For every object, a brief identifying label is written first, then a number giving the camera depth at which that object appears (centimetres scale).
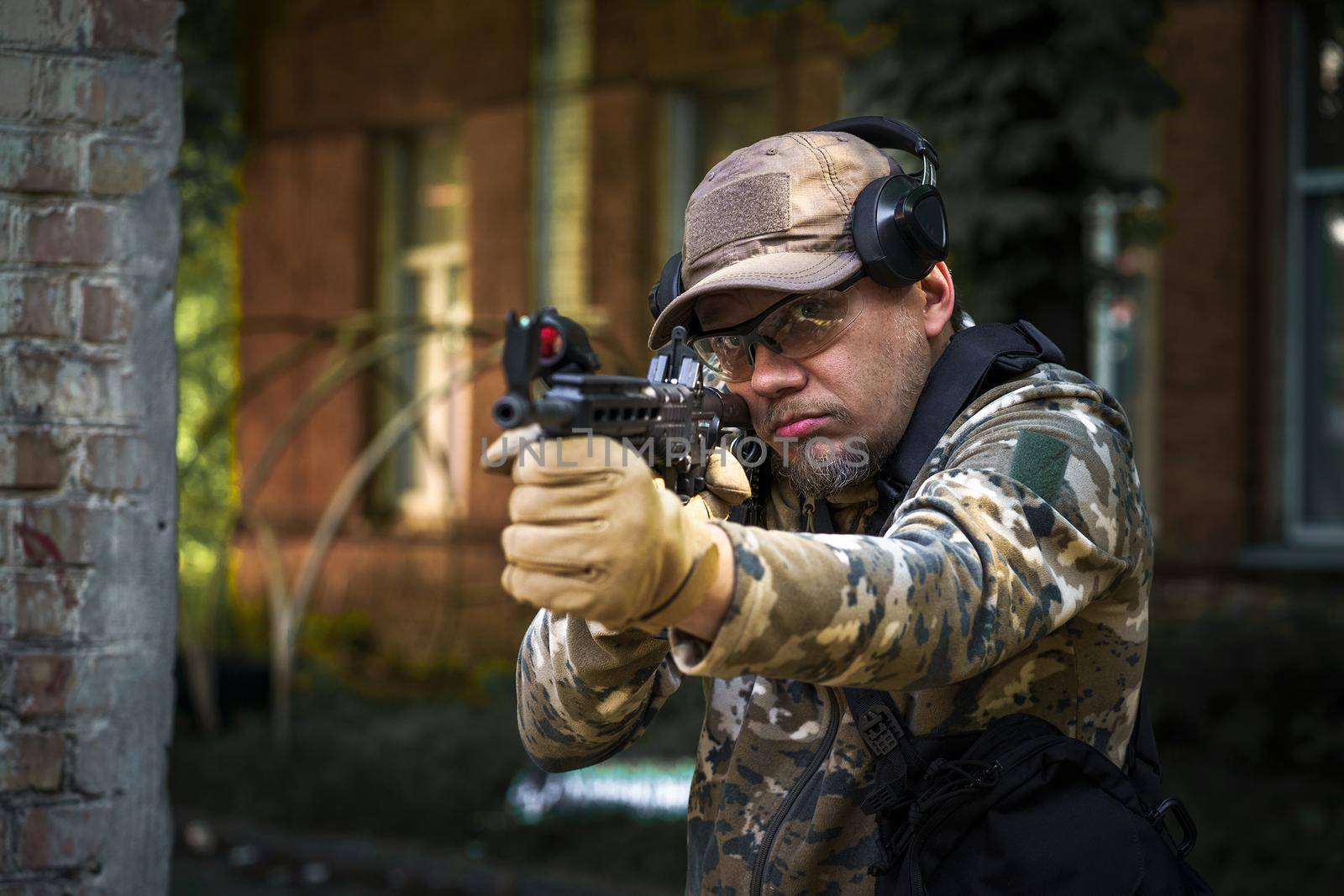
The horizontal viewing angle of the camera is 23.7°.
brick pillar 264
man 212
